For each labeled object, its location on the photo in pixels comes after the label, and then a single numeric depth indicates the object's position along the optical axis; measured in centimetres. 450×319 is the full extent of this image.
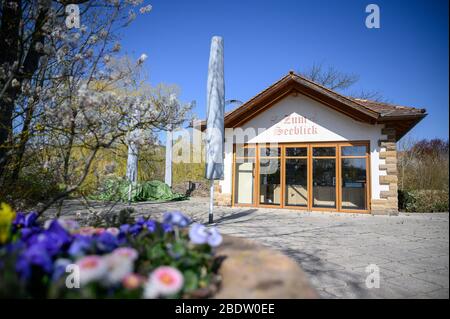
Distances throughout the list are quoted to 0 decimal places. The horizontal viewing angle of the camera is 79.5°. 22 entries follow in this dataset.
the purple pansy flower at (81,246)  100
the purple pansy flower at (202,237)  128
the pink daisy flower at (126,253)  102
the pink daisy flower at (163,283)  90
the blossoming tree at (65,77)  322
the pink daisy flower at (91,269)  82
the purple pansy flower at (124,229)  153
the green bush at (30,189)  320
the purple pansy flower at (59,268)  92
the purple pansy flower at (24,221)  156
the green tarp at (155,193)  1215
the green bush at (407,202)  900
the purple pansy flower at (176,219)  144
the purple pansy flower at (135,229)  159
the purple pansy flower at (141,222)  171
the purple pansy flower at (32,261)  90
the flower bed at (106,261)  86
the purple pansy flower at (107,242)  112
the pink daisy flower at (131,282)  89
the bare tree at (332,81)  2088
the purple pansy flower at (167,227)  148
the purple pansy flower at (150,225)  154
